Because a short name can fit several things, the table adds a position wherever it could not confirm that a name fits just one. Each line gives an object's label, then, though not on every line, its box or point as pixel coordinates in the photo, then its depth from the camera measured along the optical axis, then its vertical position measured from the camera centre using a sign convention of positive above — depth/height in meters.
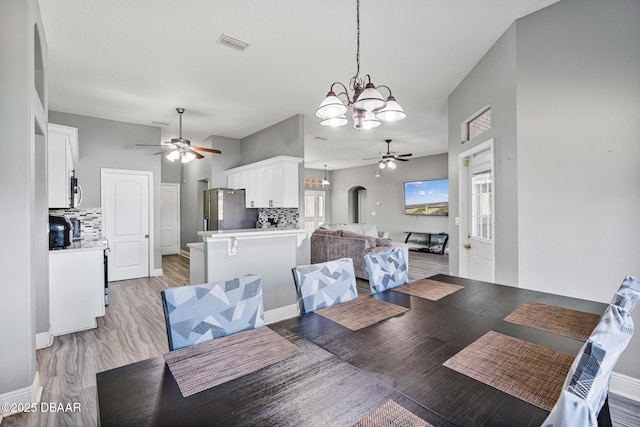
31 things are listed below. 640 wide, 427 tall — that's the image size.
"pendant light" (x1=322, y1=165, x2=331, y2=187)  12.08 +1.35
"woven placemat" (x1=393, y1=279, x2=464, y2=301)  2.00 -0.54
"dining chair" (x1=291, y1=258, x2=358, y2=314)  1.82 -0.45
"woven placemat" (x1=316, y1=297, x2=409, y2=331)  1.55 -0.55
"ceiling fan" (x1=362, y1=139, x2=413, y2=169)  7.47 +1.35
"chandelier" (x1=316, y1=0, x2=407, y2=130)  1.87 +0.69
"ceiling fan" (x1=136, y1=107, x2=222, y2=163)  4.73 +1.02
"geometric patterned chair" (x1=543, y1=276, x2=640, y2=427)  0.54 -0.35
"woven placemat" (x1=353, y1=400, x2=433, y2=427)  0.83 -0.57
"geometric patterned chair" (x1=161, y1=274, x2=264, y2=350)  1.37 -0.46
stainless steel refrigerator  6.37 +0.07
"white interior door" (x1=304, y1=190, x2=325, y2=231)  12.34 +0.24
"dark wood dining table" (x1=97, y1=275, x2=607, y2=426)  0.86 -0.57
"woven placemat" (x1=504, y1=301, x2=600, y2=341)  1.43 -0.56
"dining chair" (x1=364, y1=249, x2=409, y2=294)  2.23 -0.44
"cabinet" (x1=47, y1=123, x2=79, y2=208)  3.34 +0.58
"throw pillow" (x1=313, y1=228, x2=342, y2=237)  6.30 -0.40
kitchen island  3.32 -0.53
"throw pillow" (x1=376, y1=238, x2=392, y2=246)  6.17 -0.59
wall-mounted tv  9.14 +0.49
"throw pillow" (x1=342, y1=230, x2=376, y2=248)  5.83 -0.46
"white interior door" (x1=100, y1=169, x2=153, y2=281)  5.65 -0.09
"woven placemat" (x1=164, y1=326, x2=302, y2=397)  1.05 -0.56
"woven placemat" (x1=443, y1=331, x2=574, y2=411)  0.97 -0.57
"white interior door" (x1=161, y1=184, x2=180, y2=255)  8.89 -0.12
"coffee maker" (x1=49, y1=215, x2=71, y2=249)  3.58 -0.21
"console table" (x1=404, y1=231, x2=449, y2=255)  8.97 -0.91
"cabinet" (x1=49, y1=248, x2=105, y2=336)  3.34 -0.84
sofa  5.79 -0.65
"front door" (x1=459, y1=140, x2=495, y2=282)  3.25 -0.02
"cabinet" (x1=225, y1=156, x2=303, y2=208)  5.51 +0.62
